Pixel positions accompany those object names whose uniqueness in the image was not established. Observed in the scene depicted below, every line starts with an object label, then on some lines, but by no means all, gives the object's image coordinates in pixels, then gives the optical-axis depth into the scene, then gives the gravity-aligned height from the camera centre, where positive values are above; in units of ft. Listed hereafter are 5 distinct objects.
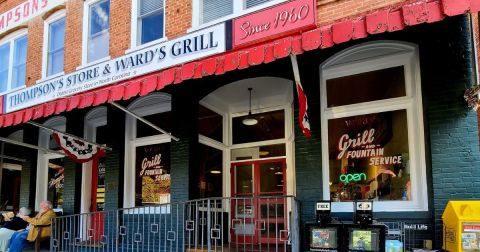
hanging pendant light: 36.76 +5.64
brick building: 24.08 +5.50
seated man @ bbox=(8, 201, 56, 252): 35.29 -2.64
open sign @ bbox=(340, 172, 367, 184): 26.89 +0.86
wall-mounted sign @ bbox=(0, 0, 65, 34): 44.63 +17.65
